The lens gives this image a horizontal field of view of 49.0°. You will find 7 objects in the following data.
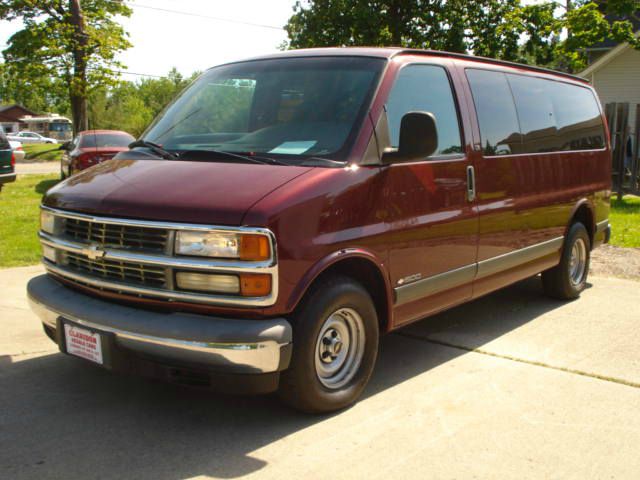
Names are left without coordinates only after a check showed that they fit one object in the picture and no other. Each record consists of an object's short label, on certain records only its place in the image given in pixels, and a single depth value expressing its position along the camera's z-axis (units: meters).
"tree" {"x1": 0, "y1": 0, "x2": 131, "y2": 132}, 26.16
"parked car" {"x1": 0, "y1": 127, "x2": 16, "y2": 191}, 15.78
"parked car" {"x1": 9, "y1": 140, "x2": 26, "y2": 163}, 32.09
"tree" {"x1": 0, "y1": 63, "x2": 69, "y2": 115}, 28.00
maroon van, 3.55
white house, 25.62
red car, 15.29
